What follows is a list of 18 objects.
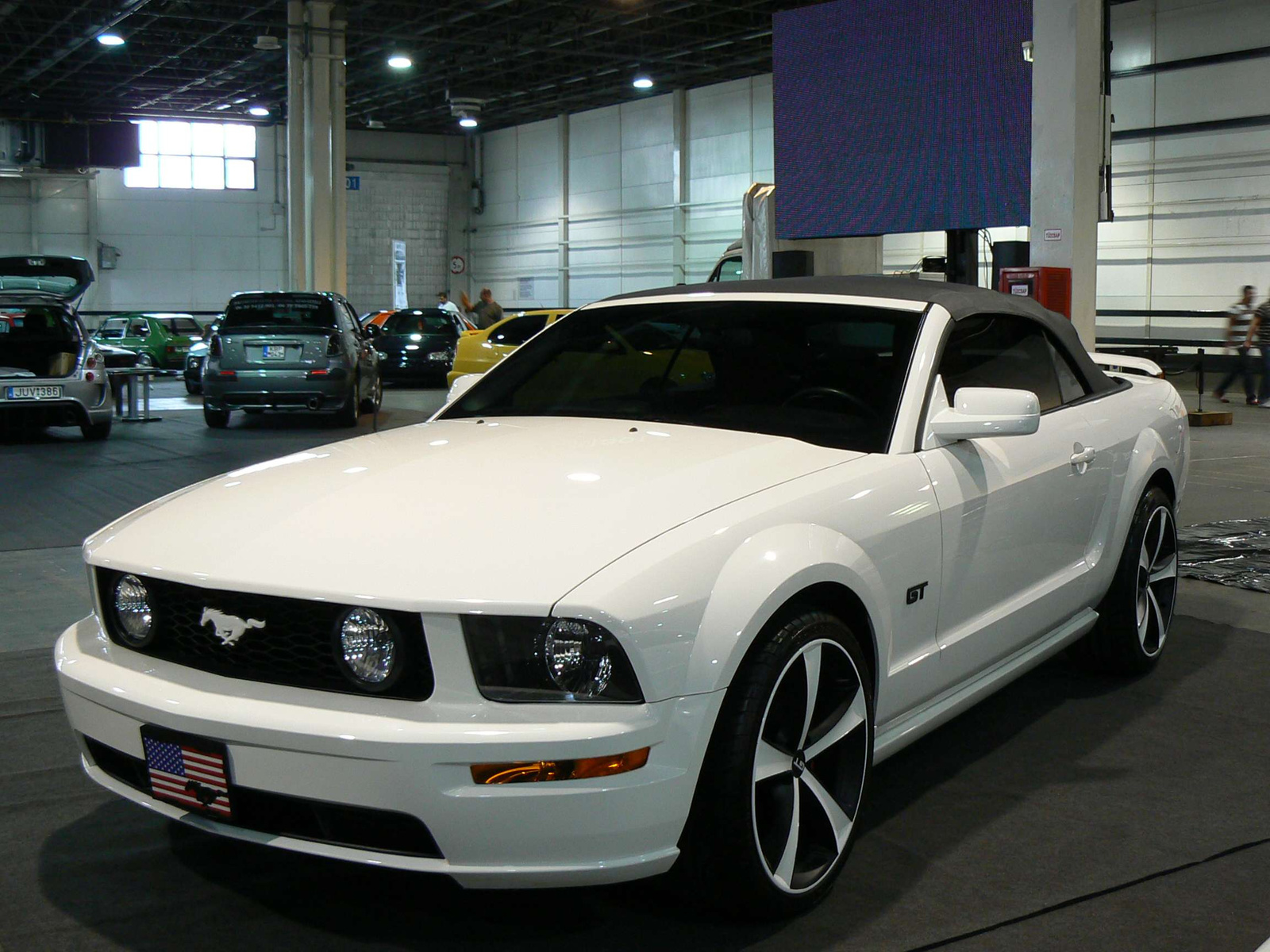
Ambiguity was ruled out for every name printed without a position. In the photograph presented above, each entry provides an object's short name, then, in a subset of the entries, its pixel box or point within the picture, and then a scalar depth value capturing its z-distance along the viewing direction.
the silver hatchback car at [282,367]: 13.94
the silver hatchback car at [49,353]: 12.13
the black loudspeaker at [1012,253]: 12.52
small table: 15.19
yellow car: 16.88
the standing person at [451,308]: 23.55
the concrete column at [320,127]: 21.97
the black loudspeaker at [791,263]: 18.31
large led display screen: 14.78
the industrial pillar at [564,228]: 36.78
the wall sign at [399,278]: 39.31
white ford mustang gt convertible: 2.30
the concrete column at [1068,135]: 11.16
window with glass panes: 36.38
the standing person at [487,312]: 20.77
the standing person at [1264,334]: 16.86
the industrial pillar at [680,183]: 32.53
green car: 27.61
